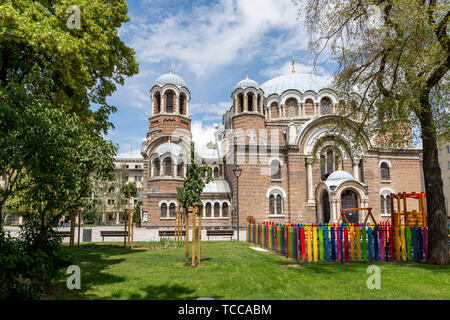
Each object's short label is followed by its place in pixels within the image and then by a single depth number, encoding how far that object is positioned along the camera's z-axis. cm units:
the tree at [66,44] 873
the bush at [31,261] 542
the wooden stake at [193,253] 967
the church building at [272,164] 2770
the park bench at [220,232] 1948
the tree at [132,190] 4037
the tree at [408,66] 960
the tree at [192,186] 995
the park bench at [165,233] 1930
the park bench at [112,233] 1875
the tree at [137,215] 3844
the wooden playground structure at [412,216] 1340
